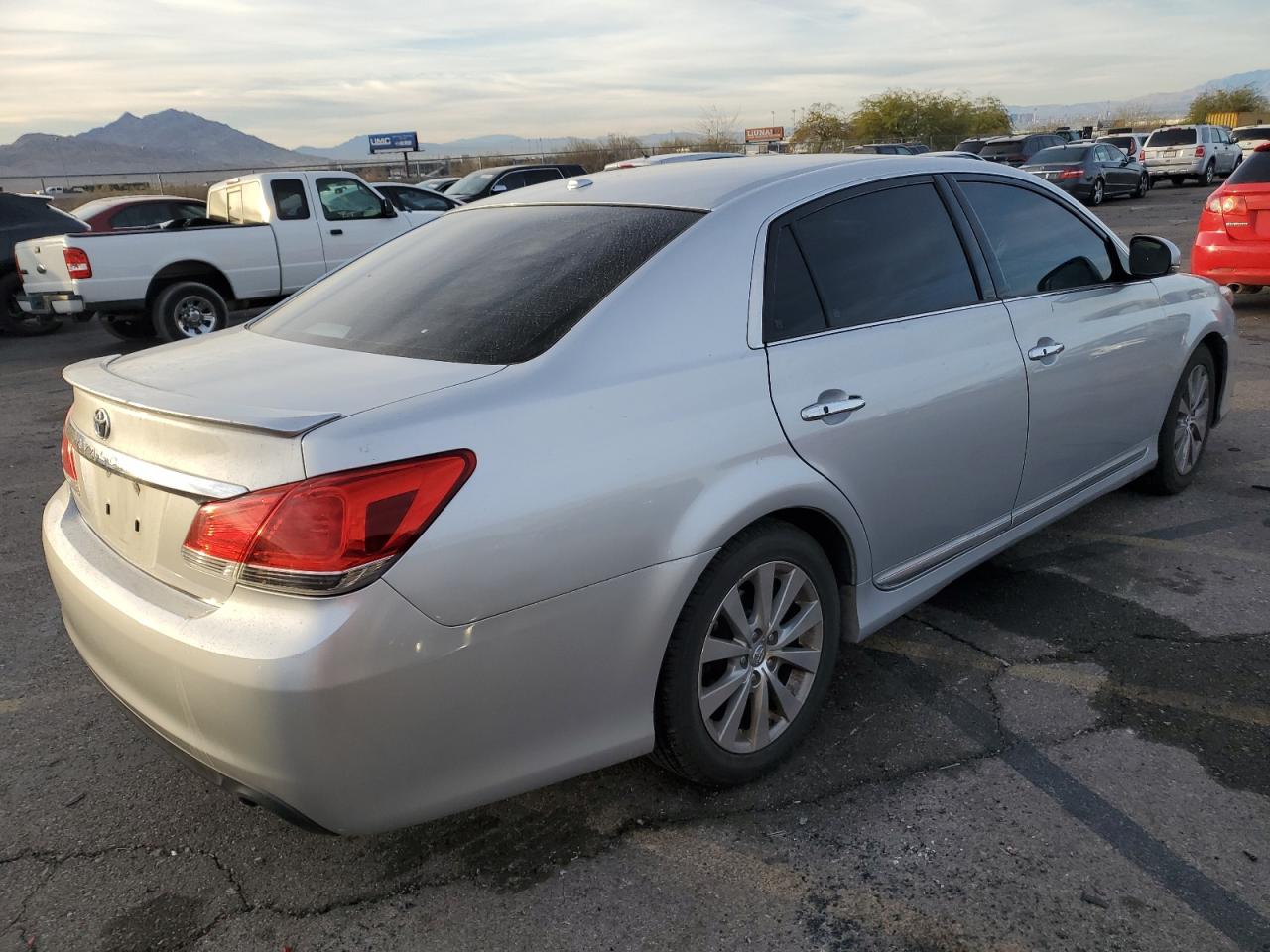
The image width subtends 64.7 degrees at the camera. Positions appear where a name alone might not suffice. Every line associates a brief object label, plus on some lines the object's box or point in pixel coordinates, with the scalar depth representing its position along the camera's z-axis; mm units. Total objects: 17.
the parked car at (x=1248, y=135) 33688
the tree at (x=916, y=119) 57656
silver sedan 2039
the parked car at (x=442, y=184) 22338
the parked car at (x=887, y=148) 28156
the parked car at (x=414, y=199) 15047
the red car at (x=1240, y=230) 8695
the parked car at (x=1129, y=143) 30609
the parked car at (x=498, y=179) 17938
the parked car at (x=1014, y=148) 28375
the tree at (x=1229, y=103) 64375
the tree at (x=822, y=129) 57041
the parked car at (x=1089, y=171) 23750
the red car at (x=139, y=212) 14836
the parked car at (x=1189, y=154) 28719
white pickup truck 9953
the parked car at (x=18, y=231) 12344
